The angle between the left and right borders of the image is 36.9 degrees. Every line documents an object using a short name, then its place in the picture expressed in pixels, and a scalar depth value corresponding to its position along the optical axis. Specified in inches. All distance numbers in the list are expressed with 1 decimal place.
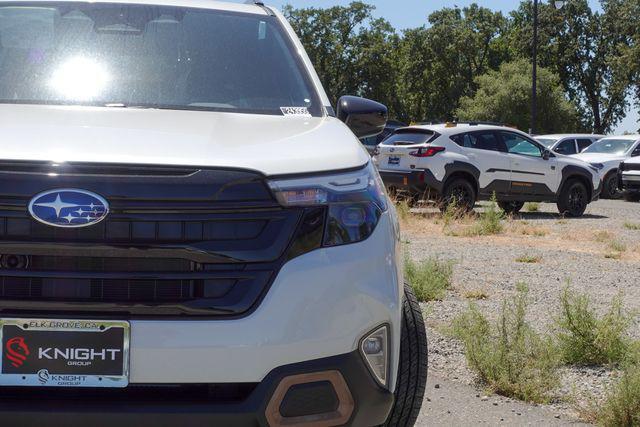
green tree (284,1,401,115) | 2790.4
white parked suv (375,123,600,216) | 653.9
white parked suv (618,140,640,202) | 908.6
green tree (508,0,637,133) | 2785.4
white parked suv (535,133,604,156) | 1037.2
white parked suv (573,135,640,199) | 963.3
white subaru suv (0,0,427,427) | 106.9
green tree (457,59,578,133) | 2415.1
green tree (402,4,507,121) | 2871.6
